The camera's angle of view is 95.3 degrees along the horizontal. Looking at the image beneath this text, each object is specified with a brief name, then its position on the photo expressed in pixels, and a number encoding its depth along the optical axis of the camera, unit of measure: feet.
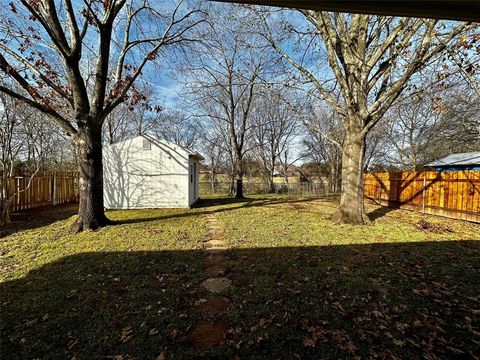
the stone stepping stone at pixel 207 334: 6.99
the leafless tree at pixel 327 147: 76.13
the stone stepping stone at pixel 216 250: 15.34
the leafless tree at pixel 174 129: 93.15
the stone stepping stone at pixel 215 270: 11.98
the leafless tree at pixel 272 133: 78.02
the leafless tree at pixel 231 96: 38.91
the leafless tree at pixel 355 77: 20.80
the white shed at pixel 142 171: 34.04
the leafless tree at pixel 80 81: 18.15
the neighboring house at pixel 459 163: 35.19
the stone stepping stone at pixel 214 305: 8.67
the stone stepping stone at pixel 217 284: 10.40
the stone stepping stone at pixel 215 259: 13.49
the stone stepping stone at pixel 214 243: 16.95
